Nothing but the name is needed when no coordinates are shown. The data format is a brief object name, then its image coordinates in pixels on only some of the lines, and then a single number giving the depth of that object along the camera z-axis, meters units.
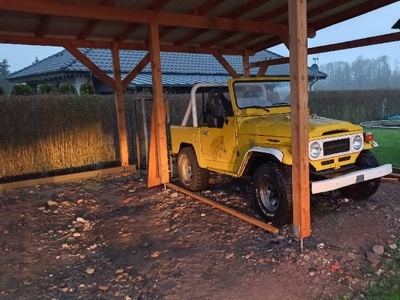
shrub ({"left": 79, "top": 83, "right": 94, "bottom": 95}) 10.50
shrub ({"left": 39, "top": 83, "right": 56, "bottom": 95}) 10.16
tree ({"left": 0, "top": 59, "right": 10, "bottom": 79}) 36.52
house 12.89
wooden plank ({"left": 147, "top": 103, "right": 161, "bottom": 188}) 6.75
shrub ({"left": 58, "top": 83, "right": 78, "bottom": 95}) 10.56
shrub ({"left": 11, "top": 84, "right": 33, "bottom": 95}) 9.37
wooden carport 5.70
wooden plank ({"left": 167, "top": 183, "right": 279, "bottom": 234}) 4.24
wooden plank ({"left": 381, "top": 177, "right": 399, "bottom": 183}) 6.00
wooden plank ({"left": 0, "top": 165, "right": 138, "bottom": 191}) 7.40
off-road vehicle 4.17
